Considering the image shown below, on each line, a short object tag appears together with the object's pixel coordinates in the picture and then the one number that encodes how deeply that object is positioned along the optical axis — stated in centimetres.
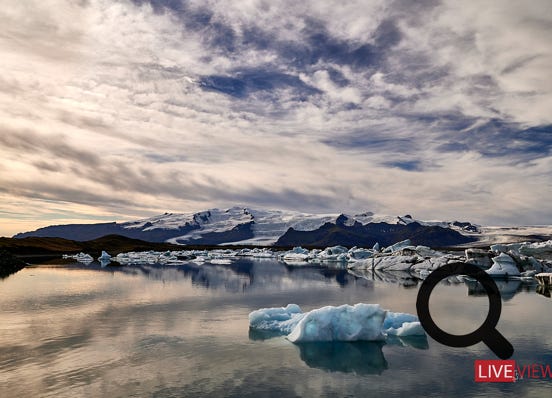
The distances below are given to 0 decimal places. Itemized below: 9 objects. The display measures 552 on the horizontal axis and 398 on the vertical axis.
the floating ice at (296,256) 7659
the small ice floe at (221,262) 6175
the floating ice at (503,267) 3975
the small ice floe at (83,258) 6082
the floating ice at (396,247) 5937
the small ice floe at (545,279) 3324
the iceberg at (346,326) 1392
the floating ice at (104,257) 6381
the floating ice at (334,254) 7143
